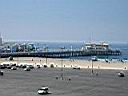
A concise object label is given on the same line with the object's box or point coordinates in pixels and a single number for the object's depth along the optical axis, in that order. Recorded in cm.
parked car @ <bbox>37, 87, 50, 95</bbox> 7194
